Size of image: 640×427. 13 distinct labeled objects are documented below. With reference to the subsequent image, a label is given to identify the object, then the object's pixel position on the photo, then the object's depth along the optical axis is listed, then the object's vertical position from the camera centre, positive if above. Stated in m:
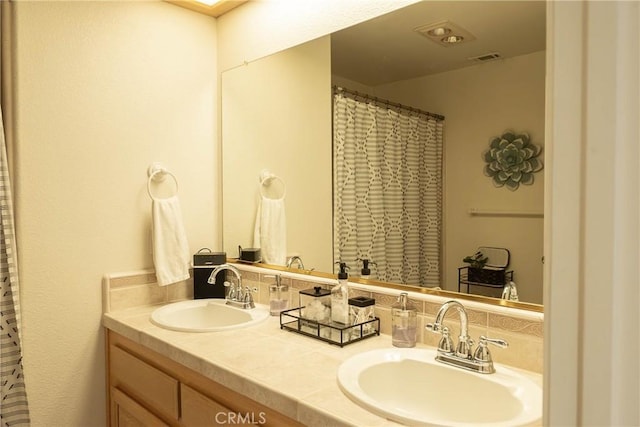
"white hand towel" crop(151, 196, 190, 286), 1.89 -0.17
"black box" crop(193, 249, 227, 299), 2.02 -0.31
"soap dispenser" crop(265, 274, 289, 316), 1.76 -0.38
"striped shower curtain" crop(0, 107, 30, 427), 1.52 -0.41
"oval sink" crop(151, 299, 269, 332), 1.74 -0.45
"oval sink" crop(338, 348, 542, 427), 0.99 -0.46
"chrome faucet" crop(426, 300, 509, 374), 1.12 -0.39
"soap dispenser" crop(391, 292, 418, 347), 1.35 -0.37
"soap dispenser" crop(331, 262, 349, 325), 1.47 -0.33
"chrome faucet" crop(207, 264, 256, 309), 1.83 -0.39
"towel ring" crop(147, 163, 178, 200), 1.93 +0.14
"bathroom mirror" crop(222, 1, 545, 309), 1.21 +0.32
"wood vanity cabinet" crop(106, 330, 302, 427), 1.16 -0.59
